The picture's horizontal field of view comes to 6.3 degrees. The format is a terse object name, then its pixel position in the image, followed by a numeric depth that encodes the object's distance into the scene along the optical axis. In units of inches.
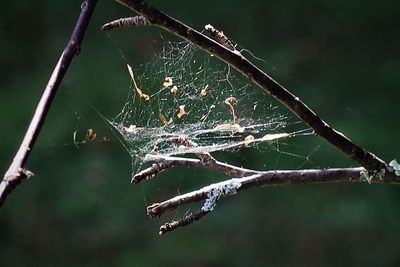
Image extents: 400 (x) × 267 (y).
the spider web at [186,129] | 105.1
